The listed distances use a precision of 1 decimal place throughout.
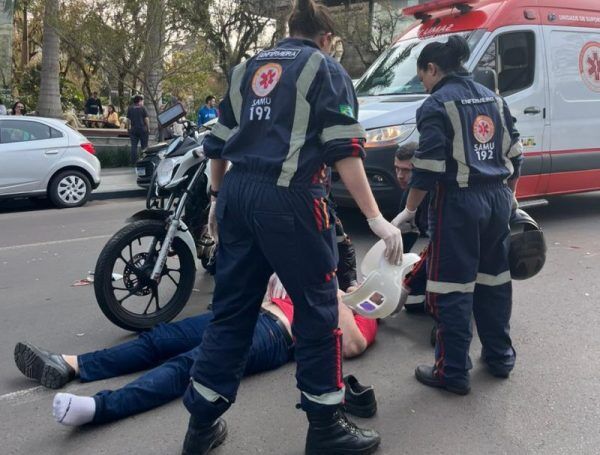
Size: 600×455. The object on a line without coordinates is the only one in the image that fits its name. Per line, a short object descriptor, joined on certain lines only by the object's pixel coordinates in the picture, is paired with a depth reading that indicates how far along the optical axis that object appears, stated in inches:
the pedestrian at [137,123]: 581.6
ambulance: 254.4
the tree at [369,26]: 815.1
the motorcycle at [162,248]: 157.9
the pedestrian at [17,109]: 647.8
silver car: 384.2
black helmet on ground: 140.3
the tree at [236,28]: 724.0
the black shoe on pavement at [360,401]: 122.0
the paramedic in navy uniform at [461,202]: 128.4
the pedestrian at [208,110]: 652.1
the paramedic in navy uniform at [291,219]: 97.5
